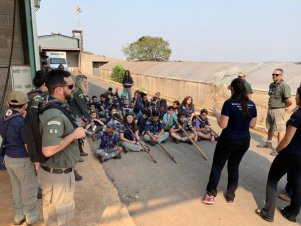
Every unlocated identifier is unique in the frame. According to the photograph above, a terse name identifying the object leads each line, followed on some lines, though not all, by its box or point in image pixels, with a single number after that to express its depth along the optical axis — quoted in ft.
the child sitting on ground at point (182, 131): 25.31
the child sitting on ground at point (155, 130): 24.77
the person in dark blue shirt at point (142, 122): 26.50
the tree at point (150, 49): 135.29
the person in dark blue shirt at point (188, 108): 27.43
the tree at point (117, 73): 86.63
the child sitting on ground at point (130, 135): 22.53
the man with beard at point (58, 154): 8.04
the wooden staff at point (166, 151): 20.81
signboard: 18.76
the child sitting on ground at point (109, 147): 20.47
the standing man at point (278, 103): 20.98
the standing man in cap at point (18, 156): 10.86
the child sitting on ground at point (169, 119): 26.68
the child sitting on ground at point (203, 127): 25.95
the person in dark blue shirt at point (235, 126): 12.73
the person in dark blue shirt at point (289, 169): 11.41
